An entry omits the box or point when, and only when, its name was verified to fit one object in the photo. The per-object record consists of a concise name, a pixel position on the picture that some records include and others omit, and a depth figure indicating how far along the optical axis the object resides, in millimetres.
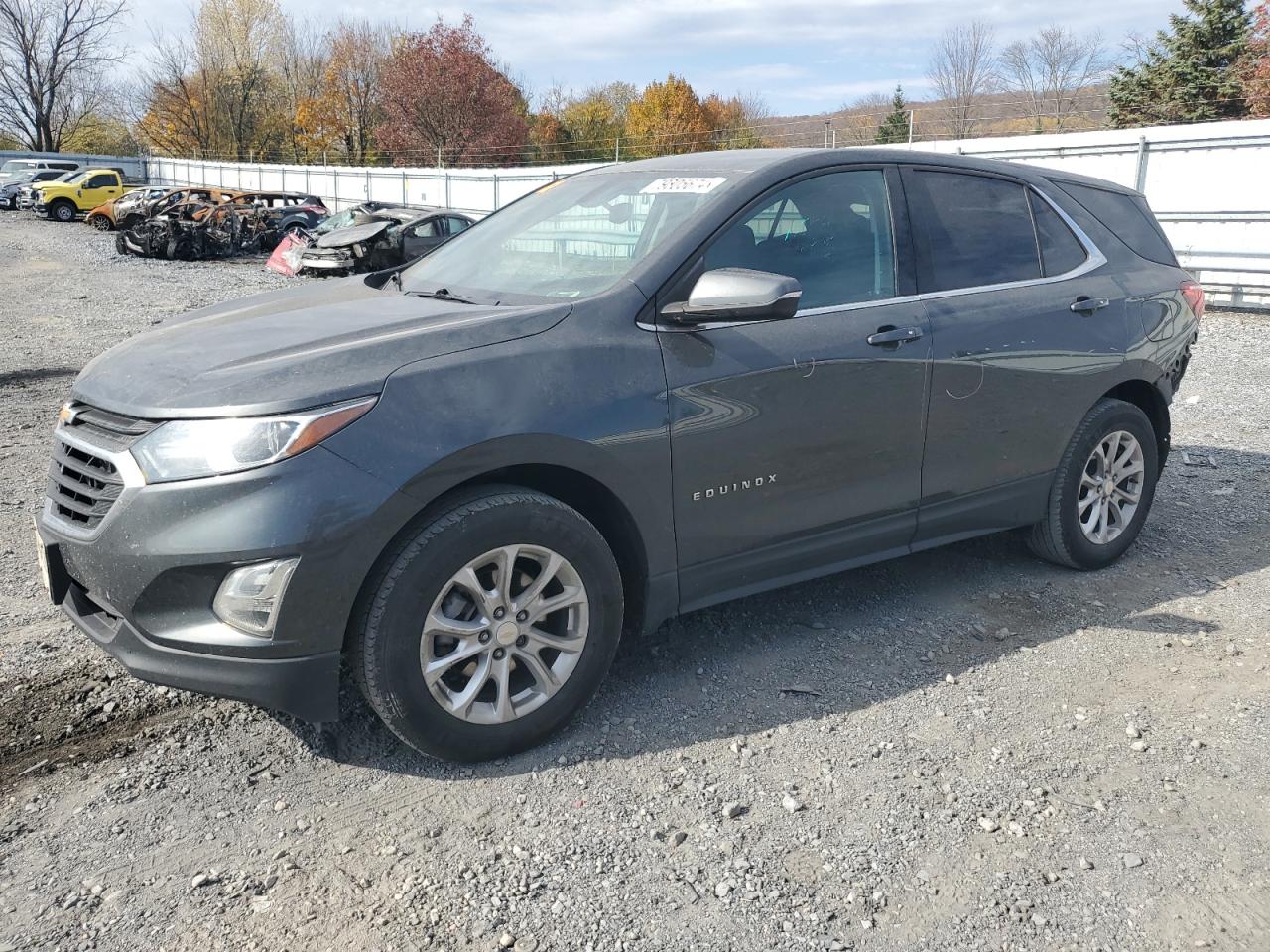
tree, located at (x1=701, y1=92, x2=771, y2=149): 62106
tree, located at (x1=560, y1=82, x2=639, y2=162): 56312
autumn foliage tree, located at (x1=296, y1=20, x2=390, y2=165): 62406
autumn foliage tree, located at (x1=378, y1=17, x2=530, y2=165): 53781
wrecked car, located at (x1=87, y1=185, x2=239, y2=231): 26742
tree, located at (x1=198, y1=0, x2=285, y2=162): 64625
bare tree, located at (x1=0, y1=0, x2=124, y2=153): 66688
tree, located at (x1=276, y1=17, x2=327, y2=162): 65625
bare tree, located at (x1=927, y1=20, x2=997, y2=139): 44969
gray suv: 2797
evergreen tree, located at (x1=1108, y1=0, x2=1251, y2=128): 31578
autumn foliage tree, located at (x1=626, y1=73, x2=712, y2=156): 58656
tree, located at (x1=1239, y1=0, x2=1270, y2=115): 28000
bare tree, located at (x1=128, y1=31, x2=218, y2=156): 64875
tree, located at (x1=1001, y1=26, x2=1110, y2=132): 38469
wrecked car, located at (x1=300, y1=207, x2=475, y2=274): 19844
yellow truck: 36719
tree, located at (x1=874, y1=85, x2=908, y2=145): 26181
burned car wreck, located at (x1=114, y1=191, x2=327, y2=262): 24453
